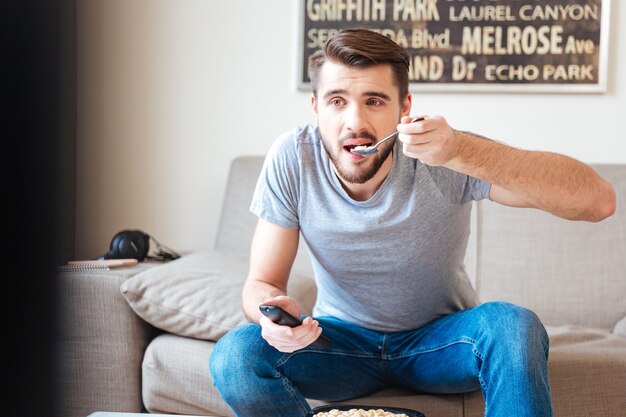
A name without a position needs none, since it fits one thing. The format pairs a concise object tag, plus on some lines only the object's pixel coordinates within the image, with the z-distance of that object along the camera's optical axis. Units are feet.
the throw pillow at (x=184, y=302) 6.90
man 5.29
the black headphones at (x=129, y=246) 8.31
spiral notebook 7.20
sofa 6.14
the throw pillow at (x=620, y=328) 7.21
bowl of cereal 4.33
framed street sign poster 9.18
